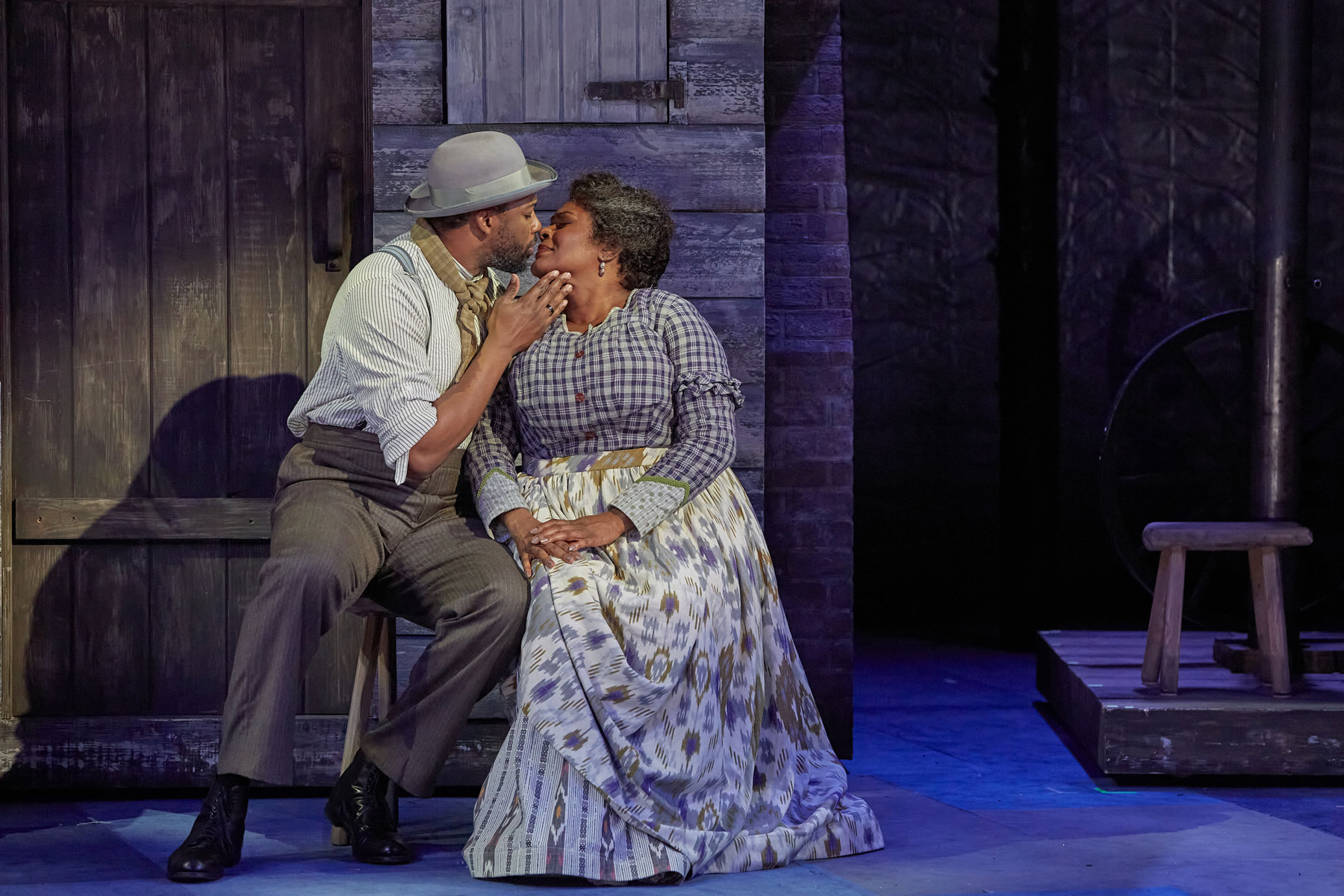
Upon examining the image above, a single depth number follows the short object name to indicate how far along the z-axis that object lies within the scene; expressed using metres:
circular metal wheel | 12.30
